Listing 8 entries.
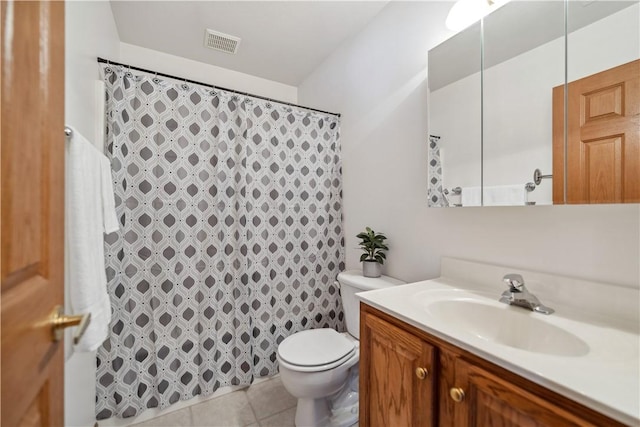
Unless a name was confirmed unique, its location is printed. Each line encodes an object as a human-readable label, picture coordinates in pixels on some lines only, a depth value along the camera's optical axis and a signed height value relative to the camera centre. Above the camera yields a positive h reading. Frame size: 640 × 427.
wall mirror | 0.80 +0.39
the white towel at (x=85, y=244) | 0.85 -0.10
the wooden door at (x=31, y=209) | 0.36 +0.01
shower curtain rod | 1.39 +0.81
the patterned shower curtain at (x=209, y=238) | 1.46 -0.16
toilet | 1.30 -0.76
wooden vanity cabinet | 0.56 -0.46
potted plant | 1.61 -0.25
